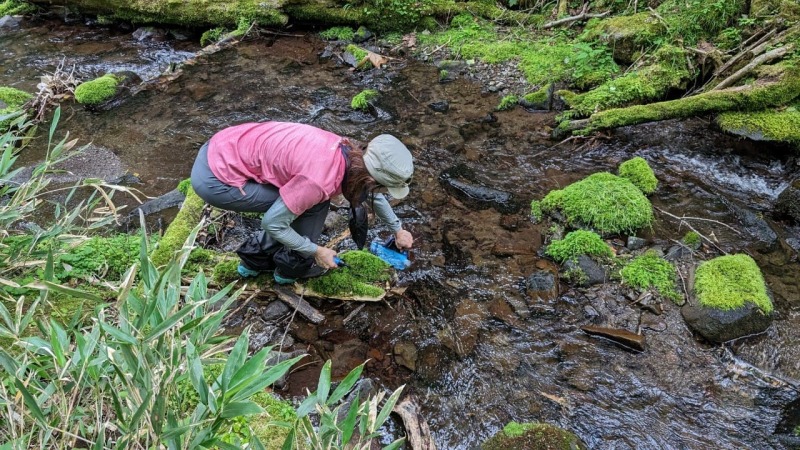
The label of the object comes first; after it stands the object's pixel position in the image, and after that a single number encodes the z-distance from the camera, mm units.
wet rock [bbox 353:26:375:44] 9703
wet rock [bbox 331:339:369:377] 3799
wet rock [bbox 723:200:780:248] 4879
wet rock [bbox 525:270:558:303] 4414
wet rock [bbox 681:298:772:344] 3967
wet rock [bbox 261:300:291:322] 4098
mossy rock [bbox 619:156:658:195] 5484
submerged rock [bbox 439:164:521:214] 5498
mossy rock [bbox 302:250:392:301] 4207
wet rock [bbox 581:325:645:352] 3973
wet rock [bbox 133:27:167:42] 10162
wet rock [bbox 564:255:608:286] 4516
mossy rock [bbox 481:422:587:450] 3121
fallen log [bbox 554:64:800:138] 5750
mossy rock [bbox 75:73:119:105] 7453
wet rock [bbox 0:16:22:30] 10836
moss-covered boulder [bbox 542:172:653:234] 4977
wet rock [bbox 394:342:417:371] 3850
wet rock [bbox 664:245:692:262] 4715
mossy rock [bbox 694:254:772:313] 4051
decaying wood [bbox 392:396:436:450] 3252
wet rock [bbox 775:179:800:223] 5059
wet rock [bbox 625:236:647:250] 4861
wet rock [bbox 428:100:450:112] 7387
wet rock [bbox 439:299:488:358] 4016
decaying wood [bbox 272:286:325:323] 4090
